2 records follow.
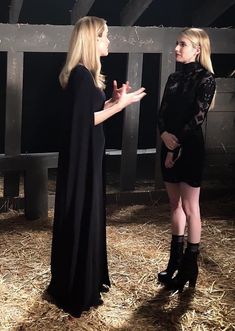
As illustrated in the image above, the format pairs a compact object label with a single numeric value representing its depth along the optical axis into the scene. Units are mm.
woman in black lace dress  3484
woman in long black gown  3135
